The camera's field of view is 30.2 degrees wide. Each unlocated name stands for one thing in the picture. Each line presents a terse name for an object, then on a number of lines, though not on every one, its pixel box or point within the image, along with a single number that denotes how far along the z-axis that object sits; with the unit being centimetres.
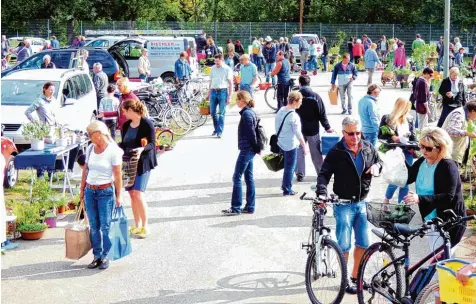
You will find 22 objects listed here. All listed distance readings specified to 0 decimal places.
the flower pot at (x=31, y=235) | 1133
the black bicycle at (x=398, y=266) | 727
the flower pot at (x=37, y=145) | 1312
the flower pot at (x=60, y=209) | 1268
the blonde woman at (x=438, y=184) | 772
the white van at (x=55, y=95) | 1690
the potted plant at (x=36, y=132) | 1326
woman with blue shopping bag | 983
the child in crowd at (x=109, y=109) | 1720
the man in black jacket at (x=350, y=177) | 857
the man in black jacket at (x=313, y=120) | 1431
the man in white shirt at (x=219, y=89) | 1978
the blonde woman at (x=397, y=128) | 1230
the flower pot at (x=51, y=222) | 1197
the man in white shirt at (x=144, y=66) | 2817
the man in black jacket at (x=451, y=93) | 1691
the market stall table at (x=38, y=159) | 1255
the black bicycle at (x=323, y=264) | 823
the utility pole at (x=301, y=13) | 5339
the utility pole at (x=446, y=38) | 1909
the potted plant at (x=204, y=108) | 2103
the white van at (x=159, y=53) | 3130
